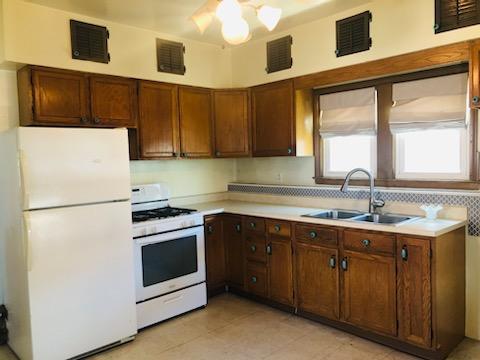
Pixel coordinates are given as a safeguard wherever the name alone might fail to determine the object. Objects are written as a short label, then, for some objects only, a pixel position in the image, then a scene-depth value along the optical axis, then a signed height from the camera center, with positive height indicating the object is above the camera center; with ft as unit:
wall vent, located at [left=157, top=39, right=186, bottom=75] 12.66 +3.61
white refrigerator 8.41 -1.69
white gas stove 10.64 -2.78
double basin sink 10.36 -1.65
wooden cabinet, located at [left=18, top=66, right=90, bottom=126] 9.86 +1.89
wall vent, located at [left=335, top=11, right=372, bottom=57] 10.60 +3.52
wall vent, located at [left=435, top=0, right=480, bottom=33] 8.73 +3.29
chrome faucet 10.77 -1.08
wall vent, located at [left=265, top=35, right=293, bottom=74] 12.63 +3.58
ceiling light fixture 7.13 +2.84
